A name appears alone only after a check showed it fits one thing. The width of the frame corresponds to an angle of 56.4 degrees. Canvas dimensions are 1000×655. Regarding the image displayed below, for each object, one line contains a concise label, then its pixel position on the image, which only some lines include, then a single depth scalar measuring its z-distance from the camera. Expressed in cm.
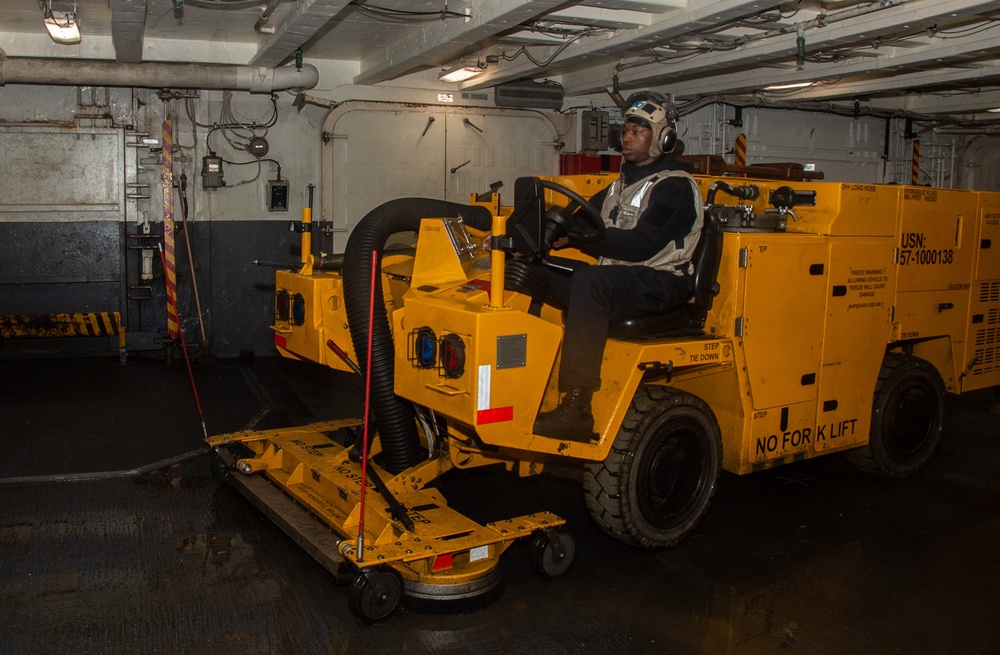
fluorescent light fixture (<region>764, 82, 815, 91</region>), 1088
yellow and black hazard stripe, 930
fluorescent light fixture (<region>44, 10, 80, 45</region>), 777
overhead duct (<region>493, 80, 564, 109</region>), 1105
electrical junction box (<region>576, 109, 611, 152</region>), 1143
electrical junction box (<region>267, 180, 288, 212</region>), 1029
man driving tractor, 450
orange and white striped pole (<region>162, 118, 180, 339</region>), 990
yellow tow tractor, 422
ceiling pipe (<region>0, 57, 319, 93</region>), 900
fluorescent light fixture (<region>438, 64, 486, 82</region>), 991
